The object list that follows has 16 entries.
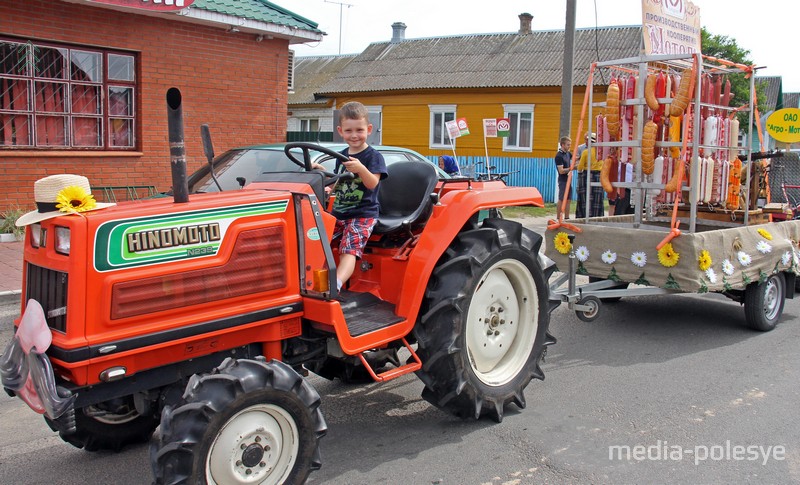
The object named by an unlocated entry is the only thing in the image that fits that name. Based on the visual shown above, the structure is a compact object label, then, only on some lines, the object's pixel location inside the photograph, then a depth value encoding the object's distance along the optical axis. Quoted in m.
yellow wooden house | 26.28
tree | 33.80
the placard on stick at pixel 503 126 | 18.66
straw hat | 2.91
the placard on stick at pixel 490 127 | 17.83
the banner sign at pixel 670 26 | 6.38
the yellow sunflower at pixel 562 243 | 6.50
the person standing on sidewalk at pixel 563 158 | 13.19
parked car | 7.29
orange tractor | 2.83
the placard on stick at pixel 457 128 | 17.81
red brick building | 10.39
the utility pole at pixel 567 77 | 14.98
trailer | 5.87
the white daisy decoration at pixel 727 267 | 5.95
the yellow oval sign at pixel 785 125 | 11.38
